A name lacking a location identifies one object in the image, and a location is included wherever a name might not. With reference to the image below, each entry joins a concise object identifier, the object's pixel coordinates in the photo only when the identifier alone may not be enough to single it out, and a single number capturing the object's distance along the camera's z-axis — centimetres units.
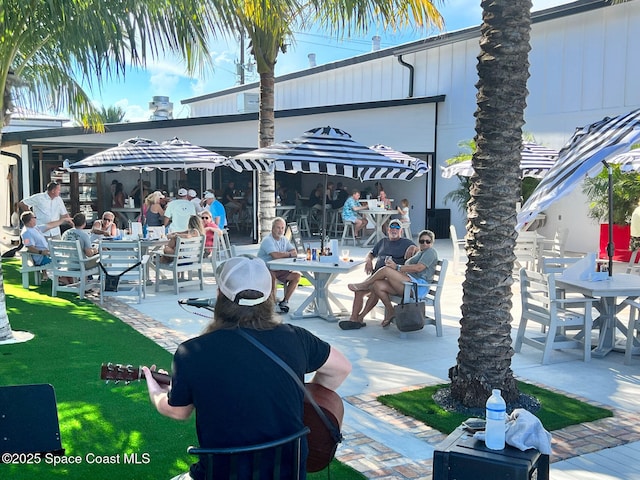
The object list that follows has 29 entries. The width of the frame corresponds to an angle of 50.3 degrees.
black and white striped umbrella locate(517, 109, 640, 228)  629
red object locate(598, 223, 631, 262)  1416
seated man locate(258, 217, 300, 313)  925
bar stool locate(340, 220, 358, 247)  1864
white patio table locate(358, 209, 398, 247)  1841
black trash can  2066
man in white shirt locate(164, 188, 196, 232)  1295
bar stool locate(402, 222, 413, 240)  1688
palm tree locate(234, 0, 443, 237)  870
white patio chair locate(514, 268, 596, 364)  679
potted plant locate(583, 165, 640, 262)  1434
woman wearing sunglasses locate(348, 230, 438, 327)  804
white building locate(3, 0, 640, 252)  1645
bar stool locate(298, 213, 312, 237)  2052
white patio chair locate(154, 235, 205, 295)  1045
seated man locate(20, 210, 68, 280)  1068
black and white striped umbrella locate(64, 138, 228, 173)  1244
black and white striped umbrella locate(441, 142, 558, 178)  1325
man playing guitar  250
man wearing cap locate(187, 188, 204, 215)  1562
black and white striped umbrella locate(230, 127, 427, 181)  868
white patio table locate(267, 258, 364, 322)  851
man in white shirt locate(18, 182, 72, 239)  1233
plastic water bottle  296
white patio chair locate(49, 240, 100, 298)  971
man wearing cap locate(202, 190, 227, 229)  1395
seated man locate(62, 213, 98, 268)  998
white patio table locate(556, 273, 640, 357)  691
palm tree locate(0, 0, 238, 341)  651
